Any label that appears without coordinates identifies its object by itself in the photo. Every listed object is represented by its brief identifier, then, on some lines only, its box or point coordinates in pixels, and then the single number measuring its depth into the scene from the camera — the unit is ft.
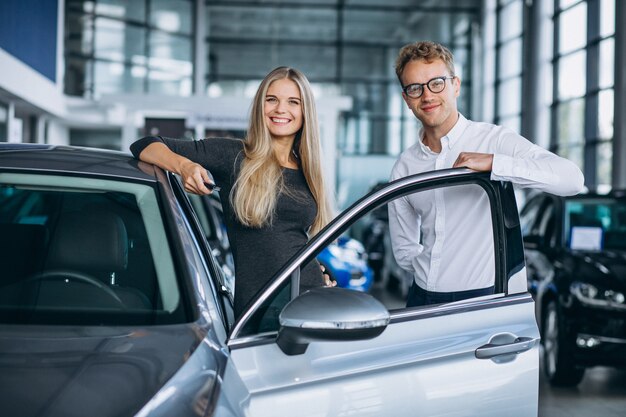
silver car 6.57
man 8.89
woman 9.34
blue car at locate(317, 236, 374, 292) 36.24
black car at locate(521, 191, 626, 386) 22.39
